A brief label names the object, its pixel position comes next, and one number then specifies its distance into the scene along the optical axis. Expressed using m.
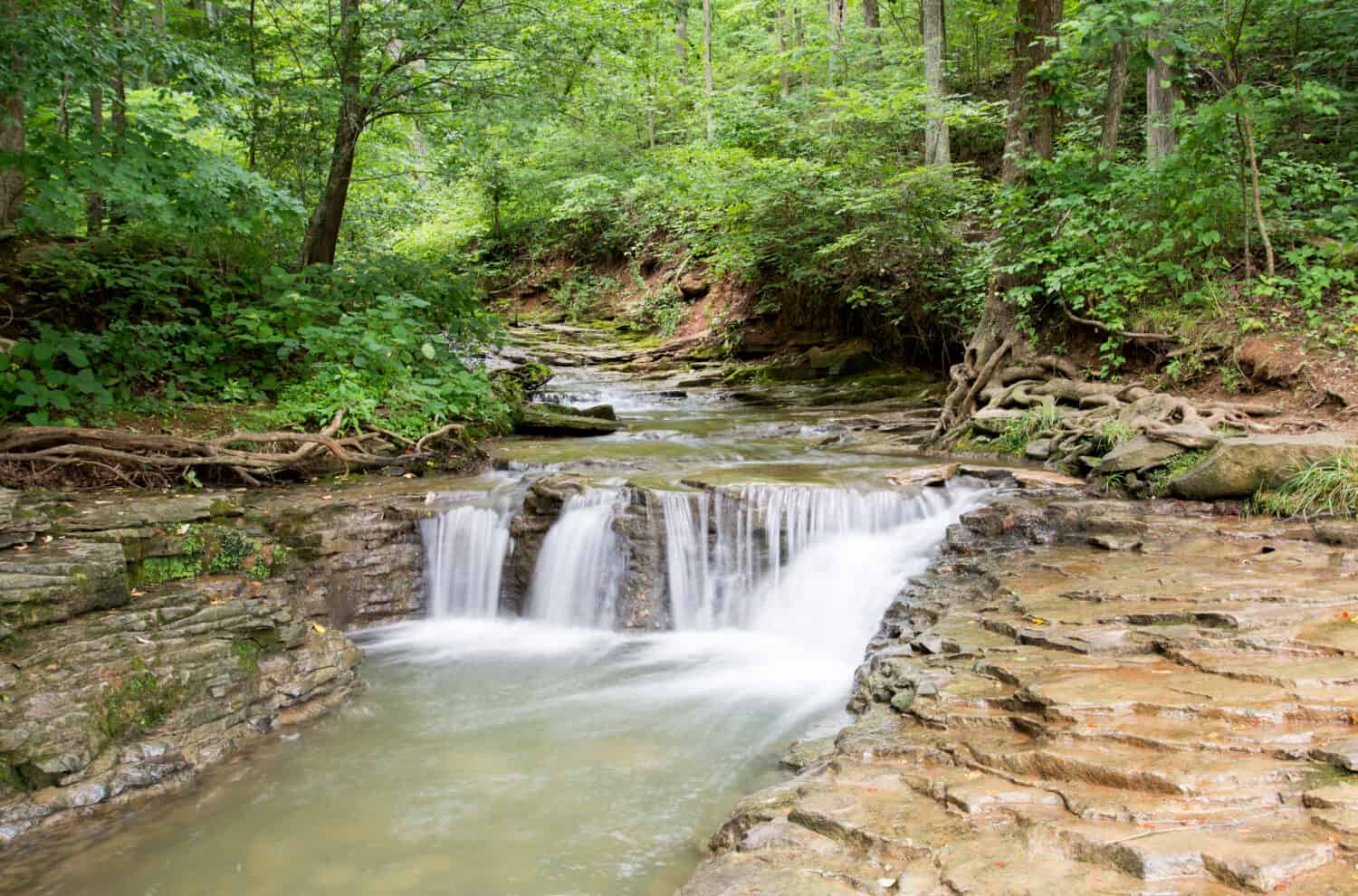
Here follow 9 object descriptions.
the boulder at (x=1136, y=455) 7.36
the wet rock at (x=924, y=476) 8.30
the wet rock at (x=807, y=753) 4.53
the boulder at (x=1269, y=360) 8.51
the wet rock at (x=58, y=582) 5.00
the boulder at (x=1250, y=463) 6.31
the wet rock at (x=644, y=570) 7.92
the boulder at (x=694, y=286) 21.88
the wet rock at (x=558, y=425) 12.38
